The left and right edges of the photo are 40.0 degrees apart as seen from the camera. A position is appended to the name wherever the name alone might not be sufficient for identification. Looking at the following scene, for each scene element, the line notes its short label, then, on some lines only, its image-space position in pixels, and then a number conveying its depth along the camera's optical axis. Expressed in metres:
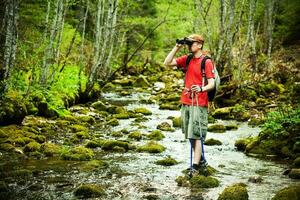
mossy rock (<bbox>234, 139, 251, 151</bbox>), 9.65
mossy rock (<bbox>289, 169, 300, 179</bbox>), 6.74
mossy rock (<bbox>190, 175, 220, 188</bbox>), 6.22
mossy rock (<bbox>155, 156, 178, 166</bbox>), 7.87
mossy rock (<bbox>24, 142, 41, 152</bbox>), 8.45
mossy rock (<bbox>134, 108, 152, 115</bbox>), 15.62
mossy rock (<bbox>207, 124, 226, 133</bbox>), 12.24
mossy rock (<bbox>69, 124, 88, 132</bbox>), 11.42
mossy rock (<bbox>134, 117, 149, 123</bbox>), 13.79
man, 6.74
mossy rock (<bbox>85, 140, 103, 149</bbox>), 9.45
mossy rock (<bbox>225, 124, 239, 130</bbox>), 12.50
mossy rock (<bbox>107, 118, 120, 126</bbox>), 12.96
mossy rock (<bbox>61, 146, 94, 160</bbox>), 8.01
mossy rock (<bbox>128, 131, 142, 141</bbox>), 10.82
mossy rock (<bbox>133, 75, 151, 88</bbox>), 26.80
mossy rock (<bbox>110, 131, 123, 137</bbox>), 11.16
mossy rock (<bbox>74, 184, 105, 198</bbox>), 5.64
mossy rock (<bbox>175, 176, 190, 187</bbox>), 6.23
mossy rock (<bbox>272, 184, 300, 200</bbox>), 5.05
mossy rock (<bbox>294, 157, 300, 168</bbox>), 7.50
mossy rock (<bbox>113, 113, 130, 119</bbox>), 14.45
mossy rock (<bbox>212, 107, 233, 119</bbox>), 14.78
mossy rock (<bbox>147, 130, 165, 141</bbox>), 10.96
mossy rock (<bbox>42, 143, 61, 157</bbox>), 8.29
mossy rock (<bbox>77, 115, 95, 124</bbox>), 13.09
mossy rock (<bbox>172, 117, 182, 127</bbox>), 13.14
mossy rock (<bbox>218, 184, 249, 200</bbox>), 5.36
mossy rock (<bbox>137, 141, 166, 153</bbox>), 9.16
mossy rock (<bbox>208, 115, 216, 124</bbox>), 13.88
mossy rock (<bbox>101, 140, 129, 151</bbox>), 9.31
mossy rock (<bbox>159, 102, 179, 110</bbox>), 17.33
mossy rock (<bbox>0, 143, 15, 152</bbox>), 8.33
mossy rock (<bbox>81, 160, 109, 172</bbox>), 7.26
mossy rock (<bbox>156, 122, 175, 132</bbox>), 12.28
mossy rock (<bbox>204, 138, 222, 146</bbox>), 10.21
